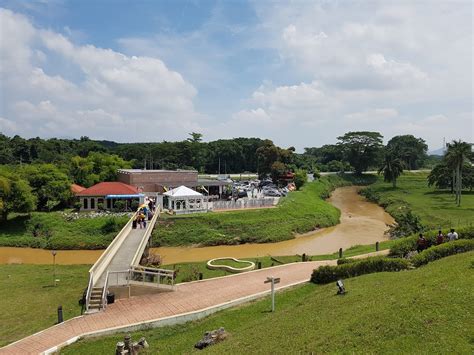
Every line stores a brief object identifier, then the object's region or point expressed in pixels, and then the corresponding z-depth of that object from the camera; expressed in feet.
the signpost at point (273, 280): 46.83
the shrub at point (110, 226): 112.47
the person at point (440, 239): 58.80
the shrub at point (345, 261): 61.12
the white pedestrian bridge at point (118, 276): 50.93
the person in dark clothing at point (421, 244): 60.08
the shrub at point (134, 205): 134.00
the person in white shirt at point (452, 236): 57.93
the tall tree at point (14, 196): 112.37
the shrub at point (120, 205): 132.16
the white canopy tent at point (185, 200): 128.47
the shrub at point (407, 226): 93.94
